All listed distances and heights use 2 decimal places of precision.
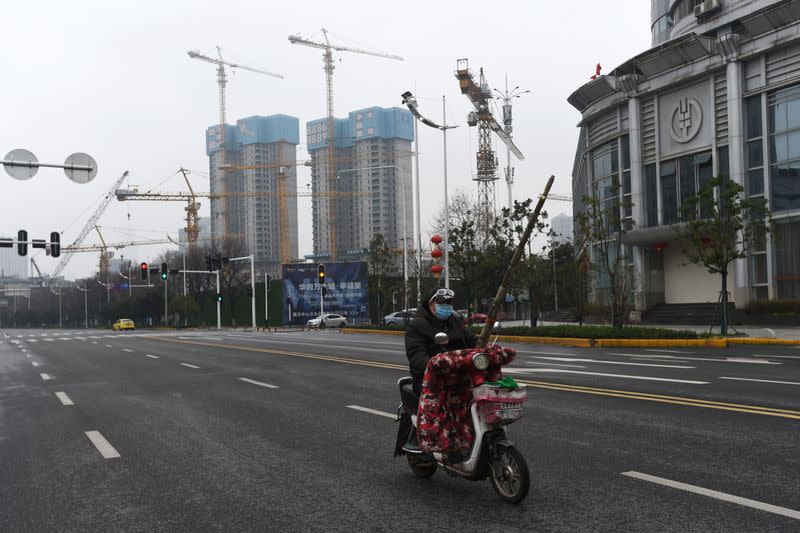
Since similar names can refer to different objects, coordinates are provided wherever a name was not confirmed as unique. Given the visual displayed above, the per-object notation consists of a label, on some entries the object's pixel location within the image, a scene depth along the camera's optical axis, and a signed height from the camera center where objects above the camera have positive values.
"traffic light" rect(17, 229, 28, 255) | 36.51 +2.75
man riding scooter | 6.36 -0.34
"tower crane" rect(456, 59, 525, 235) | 83.38 +18.62
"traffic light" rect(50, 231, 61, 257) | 38.47 +2.61
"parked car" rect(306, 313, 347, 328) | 57.59 -2.32
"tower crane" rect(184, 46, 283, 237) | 148.88 +43.98
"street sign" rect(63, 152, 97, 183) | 21.39 +3.44
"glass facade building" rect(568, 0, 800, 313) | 33.12 +7.21
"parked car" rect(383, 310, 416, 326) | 56.11 -2.16
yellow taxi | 77.83 -3.08
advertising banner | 61.78 -0.14
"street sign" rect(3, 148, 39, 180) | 21.31 +3.59
